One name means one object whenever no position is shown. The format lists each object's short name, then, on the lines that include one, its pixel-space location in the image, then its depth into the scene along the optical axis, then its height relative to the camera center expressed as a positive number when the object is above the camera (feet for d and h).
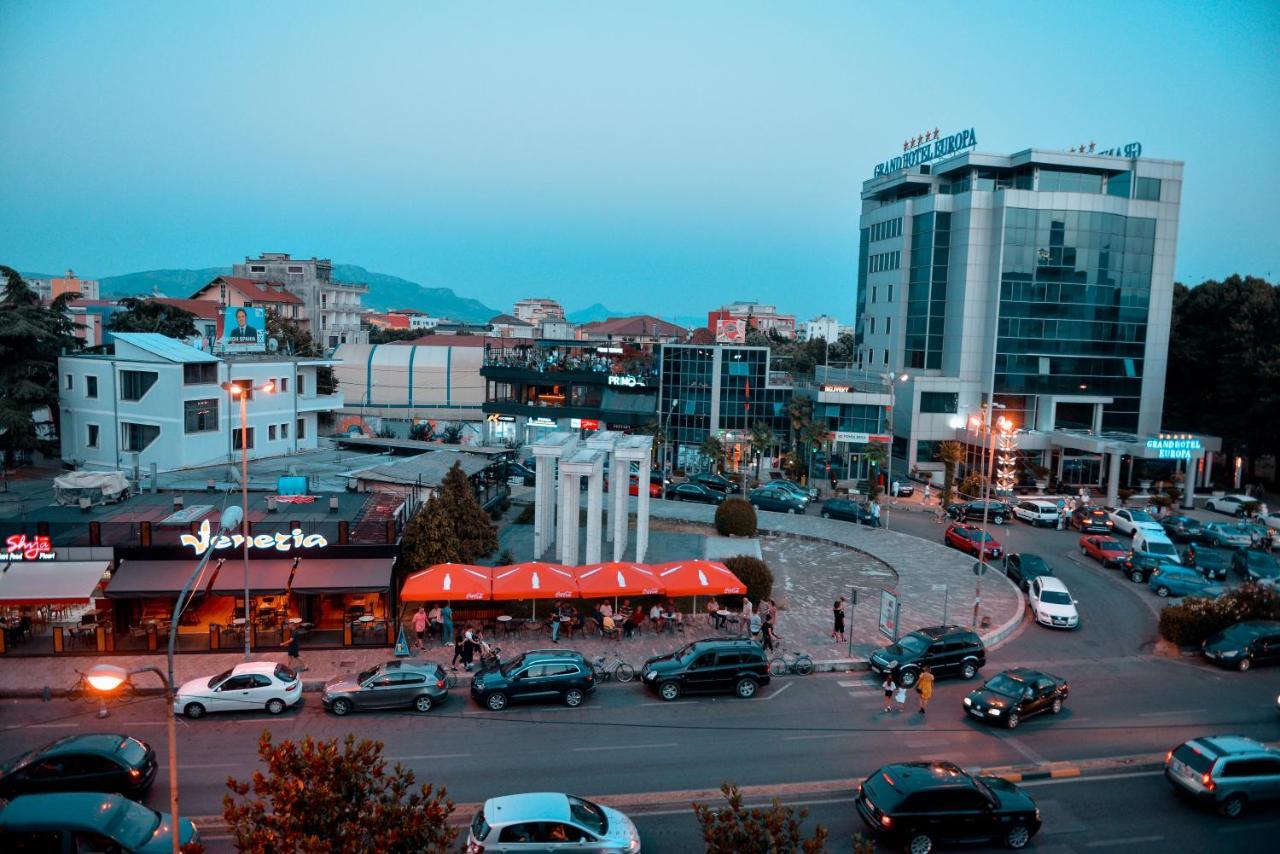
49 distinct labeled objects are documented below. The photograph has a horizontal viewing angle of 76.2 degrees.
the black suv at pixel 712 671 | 69.77 -26.49
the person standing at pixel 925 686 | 67.05 -25.87
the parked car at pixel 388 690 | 64.69 -27.12
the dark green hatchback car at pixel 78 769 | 49.42 -26.44
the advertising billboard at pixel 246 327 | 160.25 +3.47
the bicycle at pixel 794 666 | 76.23 -27.97
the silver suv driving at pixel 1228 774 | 51.96 -25.12
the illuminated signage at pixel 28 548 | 77.56 -20.10
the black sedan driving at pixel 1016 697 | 64.49 -25.93
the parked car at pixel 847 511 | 141.08 -24.98
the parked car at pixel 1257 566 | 109.50 -25.02
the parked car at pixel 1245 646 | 79.77 -25.82
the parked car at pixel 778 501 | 150.20 -24.92
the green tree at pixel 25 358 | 132.05 -3.94
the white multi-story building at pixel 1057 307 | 186.39 +16.09
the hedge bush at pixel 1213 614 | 84.69 -24.01
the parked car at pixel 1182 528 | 136.67 -24.90
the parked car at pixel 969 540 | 119.44 -25.10
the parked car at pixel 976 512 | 143.64 -24.66
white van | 115.24 -23.53
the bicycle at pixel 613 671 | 73.41 -28.23
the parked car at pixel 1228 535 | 131.34 -24.66
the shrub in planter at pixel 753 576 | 90.12 -23.28
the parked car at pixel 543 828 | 42.80 -25.06
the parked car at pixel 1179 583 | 102.32 -25.55
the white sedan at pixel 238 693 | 63.46 -27.14
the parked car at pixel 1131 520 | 130.61 -23.11
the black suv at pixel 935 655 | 72.90 -25.79
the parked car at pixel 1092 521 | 134.62 -24.23
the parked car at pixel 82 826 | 41.42 -25.13
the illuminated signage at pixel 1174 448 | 160.76 -13.14
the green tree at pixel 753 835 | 29.63 -17.50
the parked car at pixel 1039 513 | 144.87 -24.45
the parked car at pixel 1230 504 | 155.22 -23.64
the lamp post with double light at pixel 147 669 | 33.27 -14.21
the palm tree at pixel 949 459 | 155.01 -17.45
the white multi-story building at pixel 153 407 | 131.95 -10.97
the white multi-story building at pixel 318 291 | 374.02 +26.45
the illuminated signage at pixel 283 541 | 80.12 -19.25
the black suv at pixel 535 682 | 67.15 -26.88
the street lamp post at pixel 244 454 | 68.59 -9.04
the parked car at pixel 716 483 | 158.92 -23.33
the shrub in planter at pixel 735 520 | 121.80 -23.34
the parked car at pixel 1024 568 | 106.01 -25.39
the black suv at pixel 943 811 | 46.62 -25.30
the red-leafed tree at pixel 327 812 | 30.37 -17.83
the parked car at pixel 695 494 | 152.66 -24.63
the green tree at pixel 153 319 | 207.82 +5.65
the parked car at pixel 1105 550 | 117.39 -25.06
